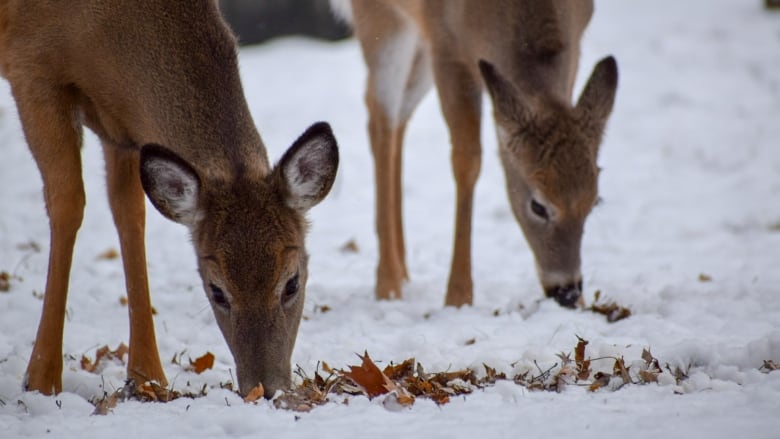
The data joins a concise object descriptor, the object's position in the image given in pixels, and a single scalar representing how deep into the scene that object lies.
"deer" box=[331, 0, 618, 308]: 13.78
